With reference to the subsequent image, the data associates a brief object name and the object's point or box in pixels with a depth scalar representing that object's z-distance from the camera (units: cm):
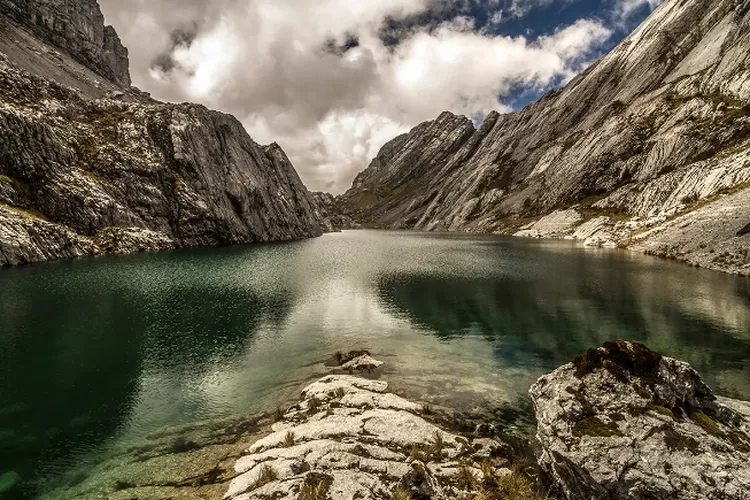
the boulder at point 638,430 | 1155
